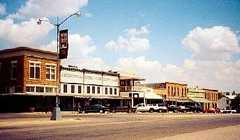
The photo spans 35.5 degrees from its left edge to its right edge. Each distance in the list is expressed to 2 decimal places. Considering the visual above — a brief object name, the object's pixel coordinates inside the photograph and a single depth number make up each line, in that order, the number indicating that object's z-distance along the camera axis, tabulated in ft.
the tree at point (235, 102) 378.83
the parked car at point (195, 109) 252.42
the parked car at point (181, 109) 239.71
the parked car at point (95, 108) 194.12
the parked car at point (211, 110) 251.19
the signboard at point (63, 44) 107.70
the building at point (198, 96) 331.65
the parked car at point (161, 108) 220.51
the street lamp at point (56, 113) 108.58
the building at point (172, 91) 288.92
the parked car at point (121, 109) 209.30
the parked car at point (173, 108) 237.06
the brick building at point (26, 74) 189.98
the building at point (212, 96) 360.28
